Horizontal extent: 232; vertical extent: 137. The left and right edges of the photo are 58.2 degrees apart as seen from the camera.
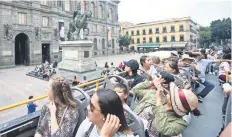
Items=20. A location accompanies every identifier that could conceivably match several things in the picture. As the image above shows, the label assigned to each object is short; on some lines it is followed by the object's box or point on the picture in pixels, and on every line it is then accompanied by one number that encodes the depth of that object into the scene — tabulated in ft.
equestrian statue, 54.12
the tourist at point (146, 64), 14.64
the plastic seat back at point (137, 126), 6.55
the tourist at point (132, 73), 12.39
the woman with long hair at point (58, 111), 7.47
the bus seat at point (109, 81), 11.27
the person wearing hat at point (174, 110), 6.52
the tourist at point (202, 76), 17.42
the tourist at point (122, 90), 8.90
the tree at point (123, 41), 170.24
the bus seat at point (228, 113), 8.46
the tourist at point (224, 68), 15.48
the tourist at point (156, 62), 16.93
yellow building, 178.95
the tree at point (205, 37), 196.34
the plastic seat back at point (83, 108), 8.18
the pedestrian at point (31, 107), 18.66
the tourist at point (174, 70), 12.01
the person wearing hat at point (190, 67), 16.33
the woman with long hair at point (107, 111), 5.23
